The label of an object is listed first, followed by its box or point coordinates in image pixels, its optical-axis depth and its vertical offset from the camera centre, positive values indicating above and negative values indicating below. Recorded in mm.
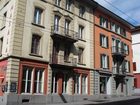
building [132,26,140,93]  25300 +2446
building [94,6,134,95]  17653 +1814
